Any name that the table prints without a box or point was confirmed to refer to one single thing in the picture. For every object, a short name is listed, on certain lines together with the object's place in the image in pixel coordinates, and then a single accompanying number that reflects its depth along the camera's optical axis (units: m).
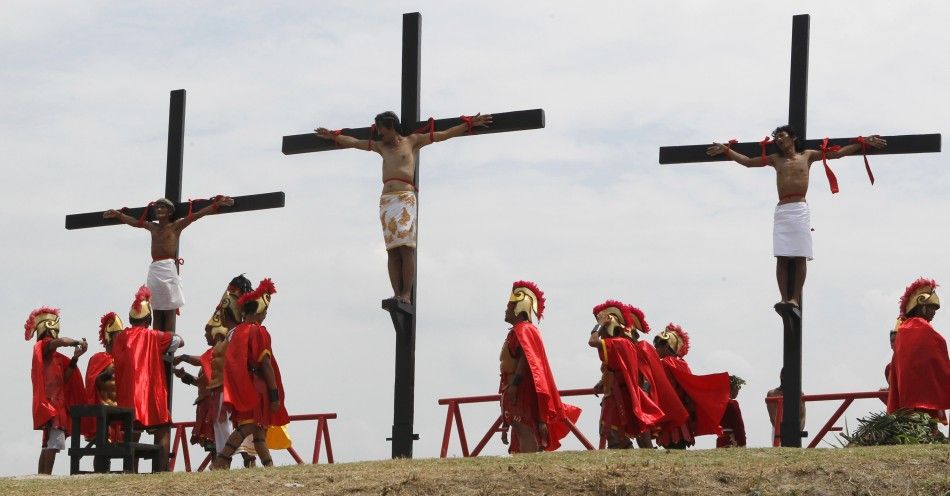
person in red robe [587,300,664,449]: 18.67
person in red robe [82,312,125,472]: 21.16
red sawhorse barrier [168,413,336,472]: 20.77
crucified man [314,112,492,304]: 18.72
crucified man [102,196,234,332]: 21.28
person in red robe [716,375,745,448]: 20.41
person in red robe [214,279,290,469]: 18.06
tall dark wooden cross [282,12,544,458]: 18.44
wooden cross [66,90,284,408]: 21.53
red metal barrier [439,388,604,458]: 19.03
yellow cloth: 20.80
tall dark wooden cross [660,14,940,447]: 18.30
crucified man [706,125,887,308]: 18.52
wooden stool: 18.44
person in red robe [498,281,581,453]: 18.12
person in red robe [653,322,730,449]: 19.62
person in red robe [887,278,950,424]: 18.30
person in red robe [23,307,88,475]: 20.39
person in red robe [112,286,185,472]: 20.17
